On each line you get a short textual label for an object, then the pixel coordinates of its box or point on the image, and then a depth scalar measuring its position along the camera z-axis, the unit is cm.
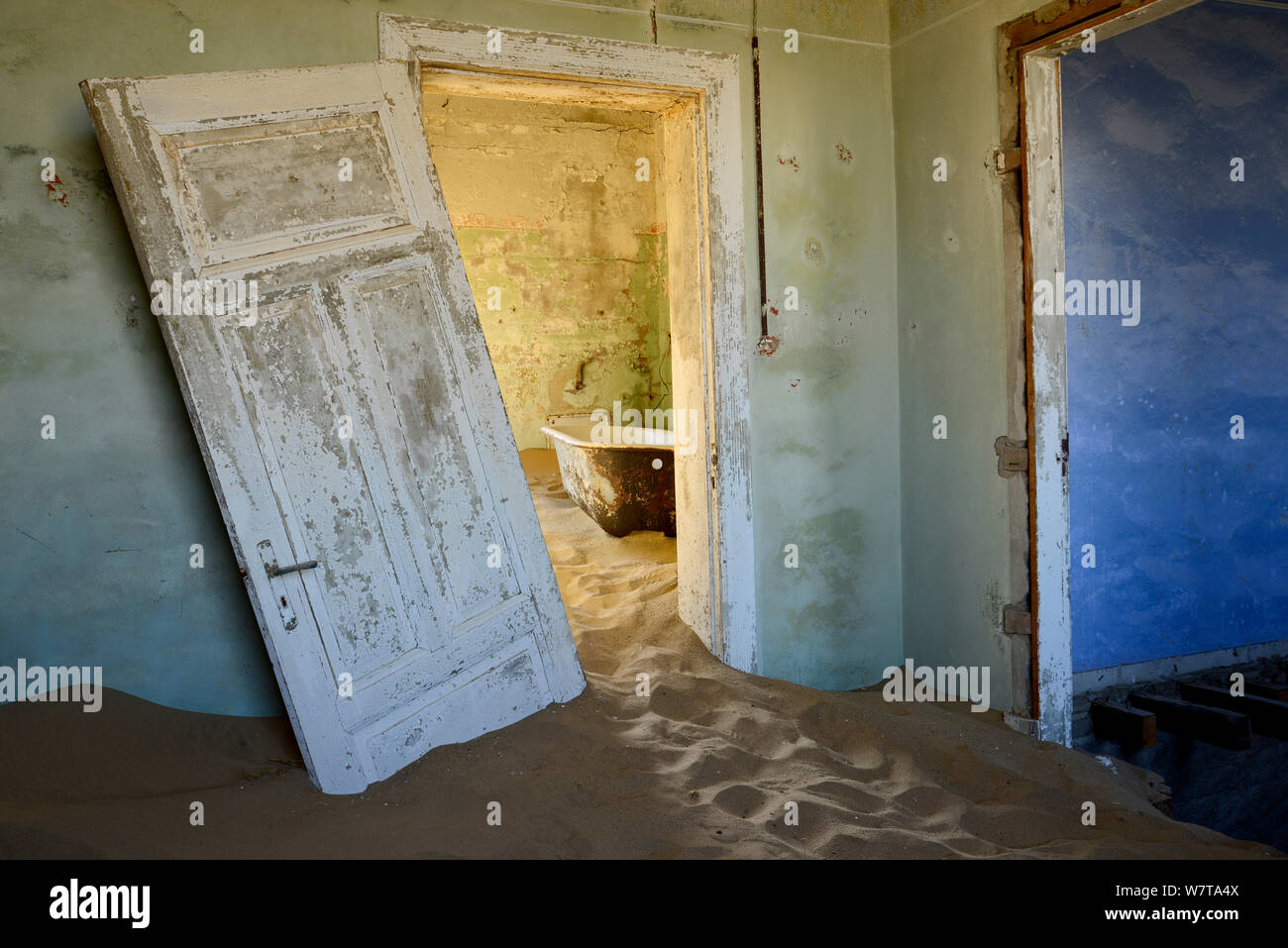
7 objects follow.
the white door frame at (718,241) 352
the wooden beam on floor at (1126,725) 405
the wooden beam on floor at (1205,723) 396
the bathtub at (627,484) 570
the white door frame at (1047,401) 340
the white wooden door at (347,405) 281
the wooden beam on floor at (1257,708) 405
